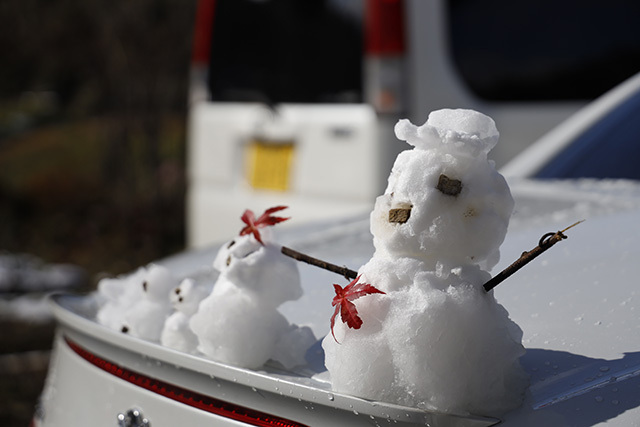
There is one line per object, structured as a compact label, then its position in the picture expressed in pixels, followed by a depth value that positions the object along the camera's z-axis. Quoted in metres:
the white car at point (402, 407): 1.21
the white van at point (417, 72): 3.84
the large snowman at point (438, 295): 1.18
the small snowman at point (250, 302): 1.45
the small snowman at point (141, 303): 1.71
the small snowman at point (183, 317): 1.59
